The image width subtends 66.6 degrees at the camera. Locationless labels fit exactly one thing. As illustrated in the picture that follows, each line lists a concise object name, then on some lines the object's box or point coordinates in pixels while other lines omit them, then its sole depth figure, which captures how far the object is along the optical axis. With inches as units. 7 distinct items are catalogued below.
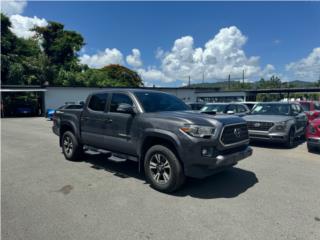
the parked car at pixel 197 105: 672.4
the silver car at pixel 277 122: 334.0
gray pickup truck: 164.1
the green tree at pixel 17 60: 1185.4
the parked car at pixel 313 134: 293.9
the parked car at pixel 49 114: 880.4
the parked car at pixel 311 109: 476.1
